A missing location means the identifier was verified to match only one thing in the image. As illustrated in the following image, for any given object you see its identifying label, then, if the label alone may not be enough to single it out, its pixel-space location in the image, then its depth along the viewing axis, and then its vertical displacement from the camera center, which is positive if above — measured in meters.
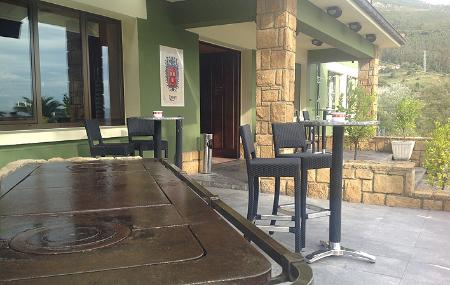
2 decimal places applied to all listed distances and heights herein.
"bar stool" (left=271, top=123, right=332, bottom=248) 2.97 -0.25
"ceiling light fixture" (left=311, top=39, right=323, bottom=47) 9.07 +1.84
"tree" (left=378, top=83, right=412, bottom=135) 18.05 +1.33
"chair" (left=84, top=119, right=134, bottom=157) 4.48 -0.35
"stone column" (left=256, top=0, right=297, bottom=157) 4.70 +0.66
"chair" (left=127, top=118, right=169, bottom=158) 5.09 -0.21
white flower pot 7.30 -0.65
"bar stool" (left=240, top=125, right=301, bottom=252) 2.72 -0.40
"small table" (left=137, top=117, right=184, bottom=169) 4.76 -0.28
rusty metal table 0.78 -0.32
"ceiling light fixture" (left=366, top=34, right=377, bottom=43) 9.07 +1.95
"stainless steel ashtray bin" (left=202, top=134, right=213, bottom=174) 6.14 -0.63
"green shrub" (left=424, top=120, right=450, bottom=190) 4.59 -0.53
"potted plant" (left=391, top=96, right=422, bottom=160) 7.36 -0.14
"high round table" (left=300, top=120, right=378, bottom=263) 2.86 -0.57
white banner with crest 5.90 +0.67
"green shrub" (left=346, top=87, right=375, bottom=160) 6.56 +0.10
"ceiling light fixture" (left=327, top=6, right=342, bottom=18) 6.34 +1.82
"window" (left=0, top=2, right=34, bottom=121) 4.18 +0.61
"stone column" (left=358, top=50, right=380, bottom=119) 10.25 +1.18
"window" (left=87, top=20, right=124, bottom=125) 5.19 +0.67
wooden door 8.09 +0.42
